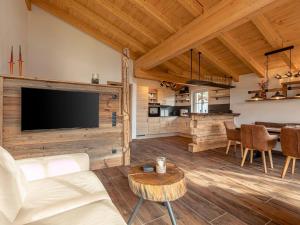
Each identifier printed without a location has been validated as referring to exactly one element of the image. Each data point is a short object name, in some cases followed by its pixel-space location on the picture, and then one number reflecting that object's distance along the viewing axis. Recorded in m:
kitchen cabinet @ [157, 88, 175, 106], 7.54
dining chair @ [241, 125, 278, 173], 3.25
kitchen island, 4.72
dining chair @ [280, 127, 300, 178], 2.78
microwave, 6.93
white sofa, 1.09
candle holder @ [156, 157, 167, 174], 1.64
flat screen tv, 2.55
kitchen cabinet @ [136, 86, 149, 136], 6.40
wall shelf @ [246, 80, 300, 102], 4.30
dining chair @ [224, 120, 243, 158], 4.18
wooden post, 3.39
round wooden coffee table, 1.38
